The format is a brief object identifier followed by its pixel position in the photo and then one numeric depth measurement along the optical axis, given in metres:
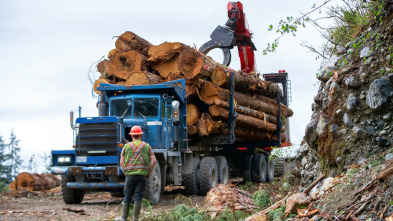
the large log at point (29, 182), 16.80
